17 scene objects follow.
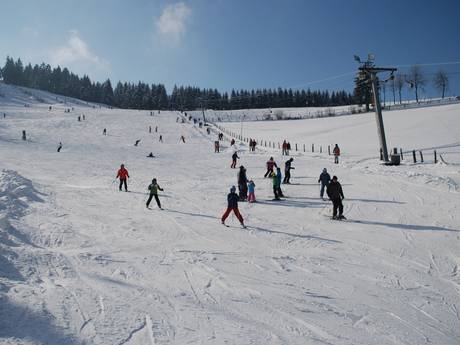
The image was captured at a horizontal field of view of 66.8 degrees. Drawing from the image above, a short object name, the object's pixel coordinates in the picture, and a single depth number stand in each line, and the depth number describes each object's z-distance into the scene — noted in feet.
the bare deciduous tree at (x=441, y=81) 338.34
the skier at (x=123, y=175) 57.88
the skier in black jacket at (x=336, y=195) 40.34
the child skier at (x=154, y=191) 45.62
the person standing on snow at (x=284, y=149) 103.65
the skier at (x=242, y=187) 50.67
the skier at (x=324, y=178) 49.80
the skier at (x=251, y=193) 50.04
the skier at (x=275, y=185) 50.75
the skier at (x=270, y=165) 61.40
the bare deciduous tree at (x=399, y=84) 323.86
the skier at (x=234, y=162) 82.15
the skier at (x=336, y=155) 85.80
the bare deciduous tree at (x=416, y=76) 317.95
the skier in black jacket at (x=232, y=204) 37.81
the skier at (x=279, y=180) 51.27
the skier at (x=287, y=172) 61.05
